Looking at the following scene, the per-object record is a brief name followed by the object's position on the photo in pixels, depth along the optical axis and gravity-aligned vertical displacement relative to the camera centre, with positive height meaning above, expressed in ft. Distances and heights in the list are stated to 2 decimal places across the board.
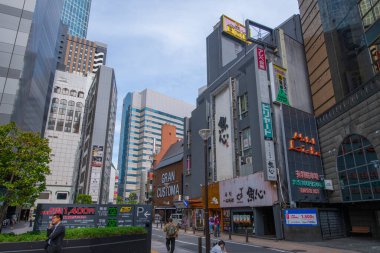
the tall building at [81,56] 495.20 +279.38
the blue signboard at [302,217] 70.33 -1.73
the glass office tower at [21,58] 91.00 +54.38
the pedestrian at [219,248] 29.01 -3.93
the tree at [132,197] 288.49 +13.70
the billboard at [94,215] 37.19 -0.71
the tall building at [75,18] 609.83 +428.75
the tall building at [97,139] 219.20 +62.87
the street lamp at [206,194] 35.60 +2.19
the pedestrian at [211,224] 89.58 -4.57
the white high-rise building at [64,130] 308.19 +94.49
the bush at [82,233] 29.48 -2.81
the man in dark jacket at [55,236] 24.36 -2.27
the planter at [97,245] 28.45 -4.10
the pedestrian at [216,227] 82.18 -4.98
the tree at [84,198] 163.17 +6.88
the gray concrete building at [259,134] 83.25 +26.62
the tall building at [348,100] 74.69 +32.41
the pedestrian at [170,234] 42.16 -3.58
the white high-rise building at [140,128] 421.59 +133.00
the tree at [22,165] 39.58 +6.57
